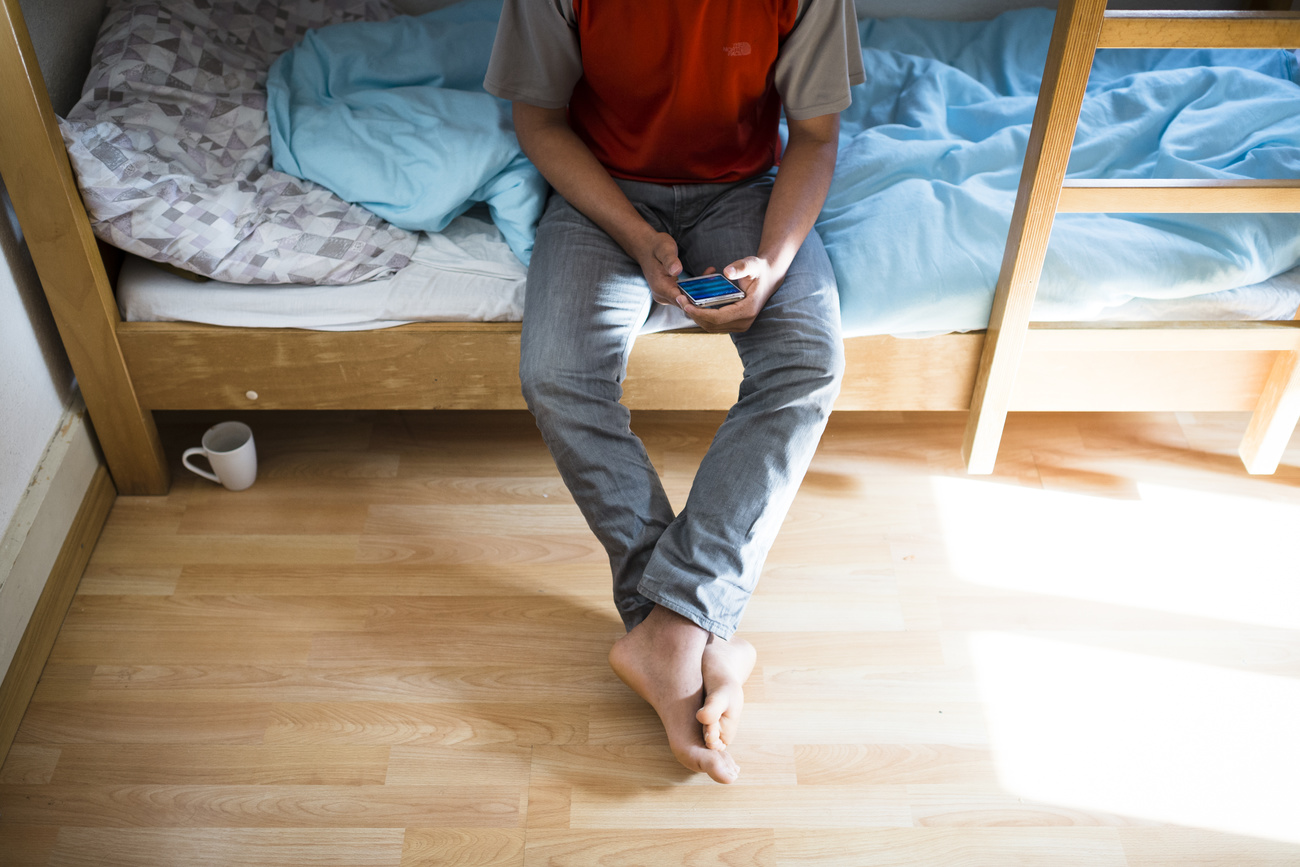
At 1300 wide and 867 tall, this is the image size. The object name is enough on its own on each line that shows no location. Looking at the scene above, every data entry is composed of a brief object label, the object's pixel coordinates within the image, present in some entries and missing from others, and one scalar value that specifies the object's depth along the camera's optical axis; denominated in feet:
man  3.85
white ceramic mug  5.11
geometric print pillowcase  4.47
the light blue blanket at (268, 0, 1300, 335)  4.57
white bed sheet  4.64
